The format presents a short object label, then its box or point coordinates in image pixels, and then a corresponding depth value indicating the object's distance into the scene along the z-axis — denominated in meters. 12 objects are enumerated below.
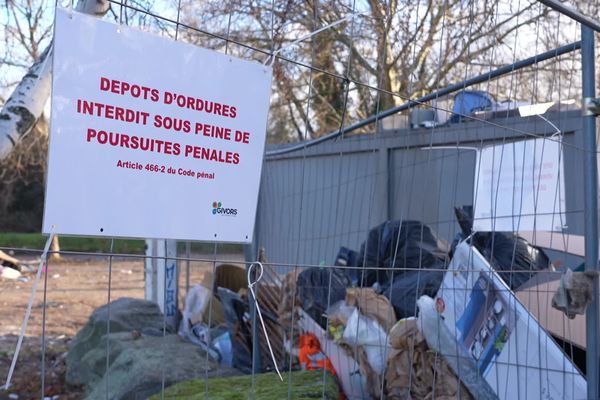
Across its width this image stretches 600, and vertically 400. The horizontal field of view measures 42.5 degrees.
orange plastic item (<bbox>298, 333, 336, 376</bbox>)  4.33
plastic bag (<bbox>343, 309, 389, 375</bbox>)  3.68
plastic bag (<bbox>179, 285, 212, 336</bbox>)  6.69
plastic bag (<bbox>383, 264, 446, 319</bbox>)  4.00
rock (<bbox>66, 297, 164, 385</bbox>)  6.59
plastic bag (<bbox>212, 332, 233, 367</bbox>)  5.58
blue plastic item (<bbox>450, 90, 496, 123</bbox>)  4.18
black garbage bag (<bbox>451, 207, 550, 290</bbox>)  4.16
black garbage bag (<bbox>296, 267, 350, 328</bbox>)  4.43
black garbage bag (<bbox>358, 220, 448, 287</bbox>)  4.40
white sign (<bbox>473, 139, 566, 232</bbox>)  3.39
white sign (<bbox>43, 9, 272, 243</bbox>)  2.00
